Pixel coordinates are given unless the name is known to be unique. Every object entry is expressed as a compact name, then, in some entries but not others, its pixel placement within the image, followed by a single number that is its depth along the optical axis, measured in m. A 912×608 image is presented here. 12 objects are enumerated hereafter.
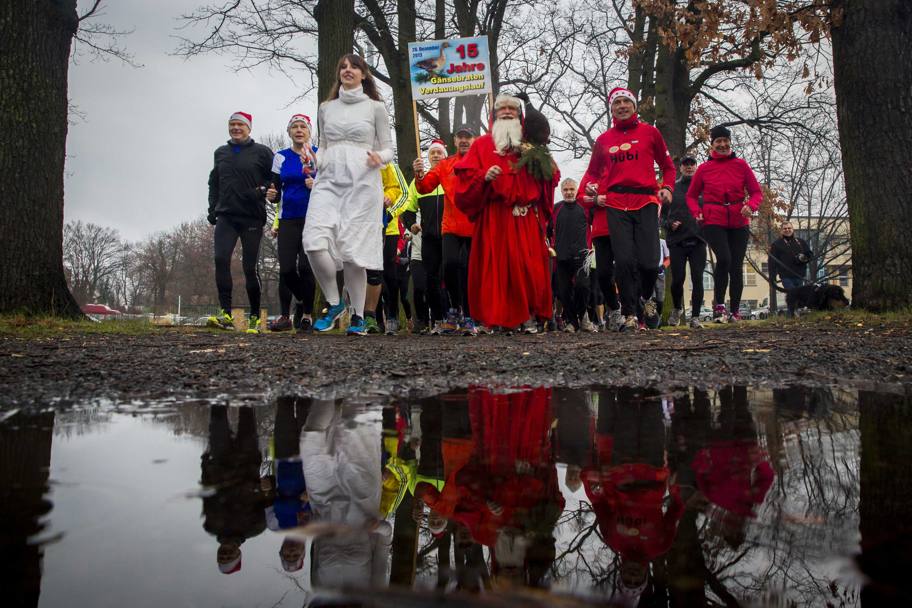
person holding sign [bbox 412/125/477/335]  6.19
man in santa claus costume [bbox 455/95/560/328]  5.57
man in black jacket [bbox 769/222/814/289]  10.75
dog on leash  9.83
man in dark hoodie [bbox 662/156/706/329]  7.89
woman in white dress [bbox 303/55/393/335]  5.56
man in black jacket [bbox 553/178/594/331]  7.61
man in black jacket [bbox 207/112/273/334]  6.40
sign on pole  8.45
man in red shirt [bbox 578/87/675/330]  5.74
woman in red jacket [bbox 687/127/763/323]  7.11
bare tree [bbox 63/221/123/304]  52.88
